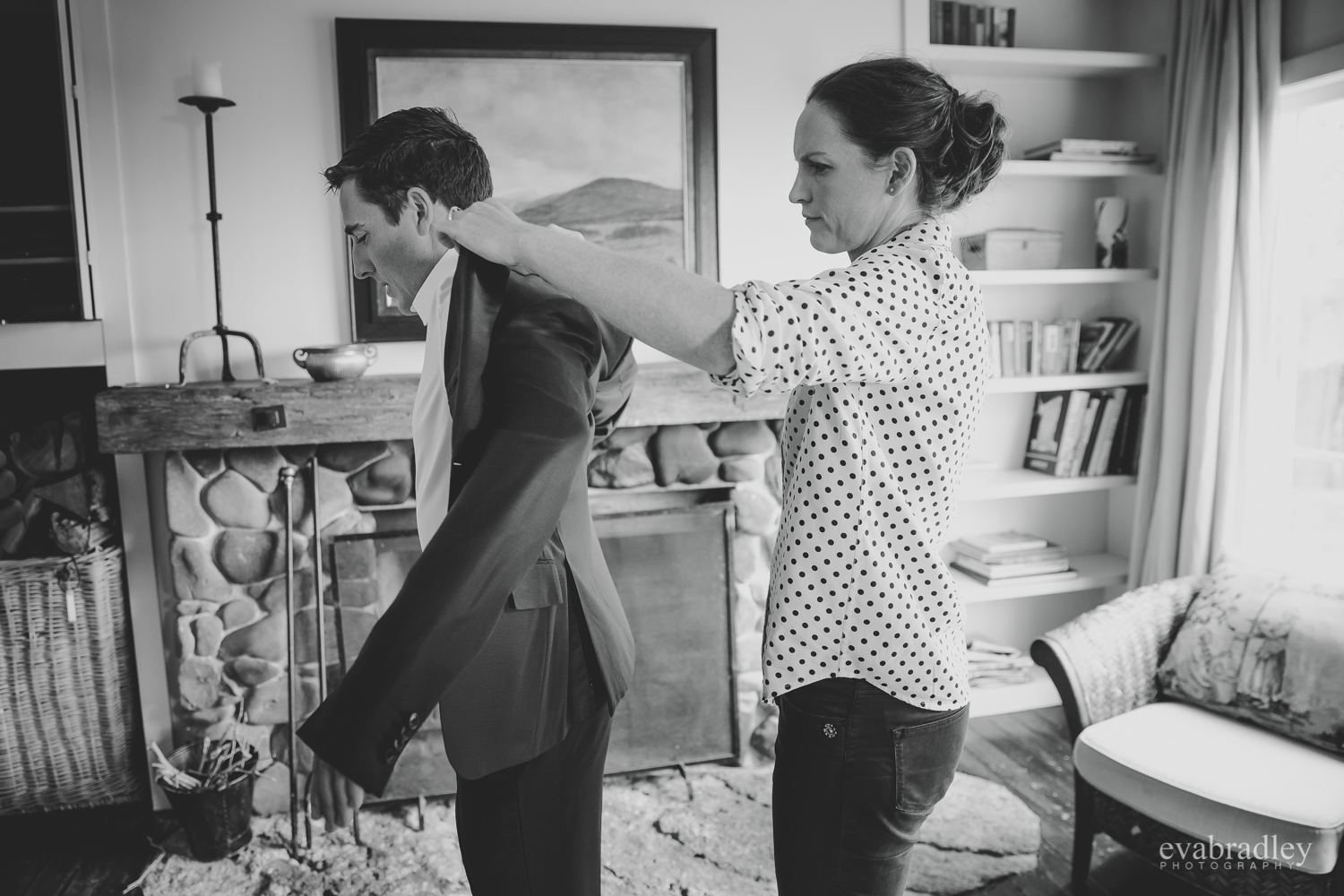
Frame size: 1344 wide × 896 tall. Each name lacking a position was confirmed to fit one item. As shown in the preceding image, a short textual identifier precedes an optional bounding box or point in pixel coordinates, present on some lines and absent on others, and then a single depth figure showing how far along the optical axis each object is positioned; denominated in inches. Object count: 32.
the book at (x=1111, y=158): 120.3
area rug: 89.4
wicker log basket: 99.8
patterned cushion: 81.4
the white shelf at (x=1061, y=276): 118.2
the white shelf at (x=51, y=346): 97.7
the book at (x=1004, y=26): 123.2
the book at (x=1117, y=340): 128.0
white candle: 90.2
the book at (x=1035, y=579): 123.3
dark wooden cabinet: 95.0
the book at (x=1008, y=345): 124.5
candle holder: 92.2
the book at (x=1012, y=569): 123.4
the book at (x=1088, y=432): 126.3
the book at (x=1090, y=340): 127.6
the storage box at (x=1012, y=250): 122.6
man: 28.5
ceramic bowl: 95.2
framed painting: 103.0
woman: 38.3
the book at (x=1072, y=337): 126.5
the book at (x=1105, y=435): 125.0
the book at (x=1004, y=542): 125.2
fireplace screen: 106.7
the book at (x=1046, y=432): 127.9
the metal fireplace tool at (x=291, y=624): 96.8
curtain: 104.7
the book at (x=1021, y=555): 124.6
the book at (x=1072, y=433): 125.6
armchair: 71.7
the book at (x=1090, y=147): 119.6
